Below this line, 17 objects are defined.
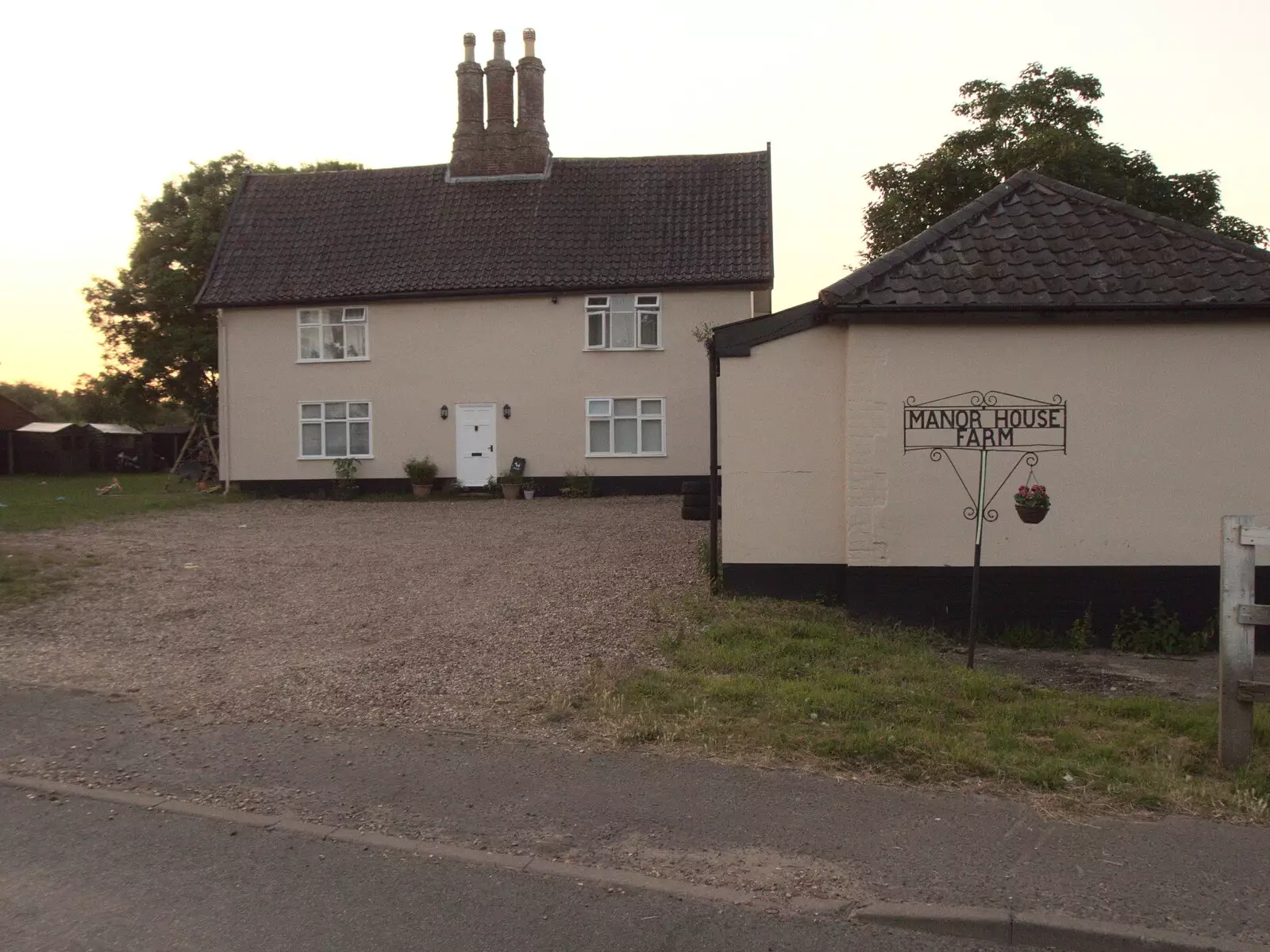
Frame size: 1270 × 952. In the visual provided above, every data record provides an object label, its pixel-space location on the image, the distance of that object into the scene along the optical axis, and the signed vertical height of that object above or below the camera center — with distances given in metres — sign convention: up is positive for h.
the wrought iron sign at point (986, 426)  10.48 +0.16
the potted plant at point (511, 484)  24.64 -0.90
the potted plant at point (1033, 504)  9.20 -0.53
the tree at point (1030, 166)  27.02 +7.17
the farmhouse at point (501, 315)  25.05 +3.10
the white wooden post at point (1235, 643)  6.08 -1.16
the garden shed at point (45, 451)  46.75 -0.18
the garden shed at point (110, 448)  49.78 -0.06
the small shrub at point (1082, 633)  10.25 -1.84
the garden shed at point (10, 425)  45.69 +0.99
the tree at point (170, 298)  40.69 +5.77
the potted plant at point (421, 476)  25.17 -0.72
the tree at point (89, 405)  44.75 +2.65
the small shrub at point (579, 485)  24.81 -0.94
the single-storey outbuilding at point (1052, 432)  10.36 +0.10
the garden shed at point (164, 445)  51.78 +0.08
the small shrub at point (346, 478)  25.36 -0.76
